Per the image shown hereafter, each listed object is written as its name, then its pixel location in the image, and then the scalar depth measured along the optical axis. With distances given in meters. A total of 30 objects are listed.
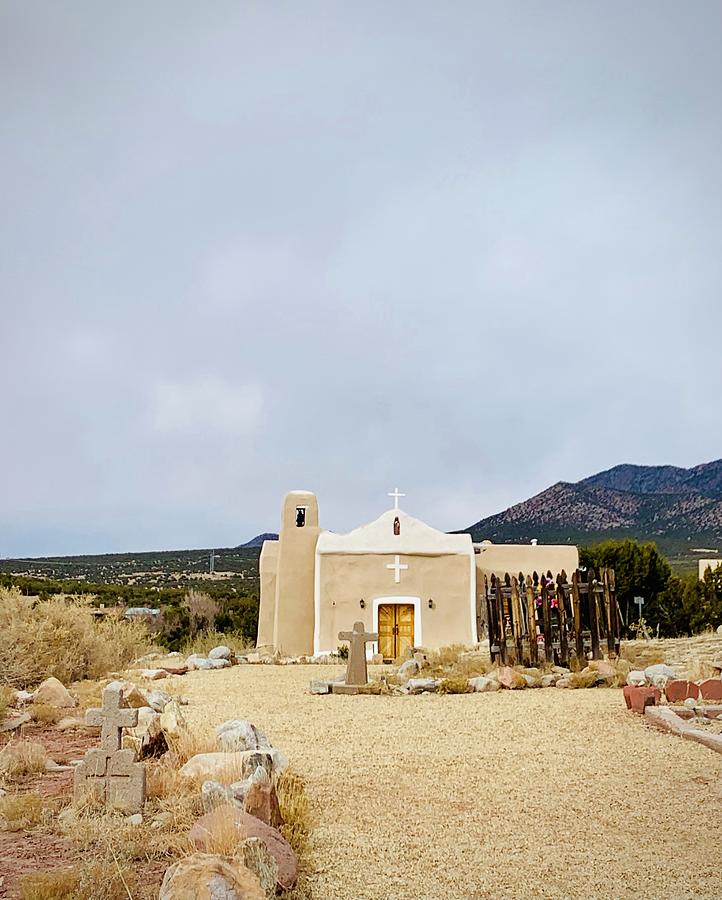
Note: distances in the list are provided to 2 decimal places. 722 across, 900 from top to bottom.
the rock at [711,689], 11.27
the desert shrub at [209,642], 23.75
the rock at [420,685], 14.10
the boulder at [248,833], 4.64
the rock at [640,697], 11.09
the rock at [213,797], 5.32
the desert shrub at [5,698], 10.37
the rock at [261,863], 4.39
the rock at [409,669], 16.09
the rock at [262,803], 5.28
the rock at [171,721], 8.84
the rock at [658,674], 12.87
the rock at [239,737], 7.36
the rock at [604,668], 14.07
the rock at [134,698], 11.14
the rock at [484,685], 14.02
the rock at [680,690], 11.48
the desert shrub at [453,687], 13.91
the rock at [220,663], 19.20
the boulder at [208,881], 3.94
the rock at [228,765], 6.34
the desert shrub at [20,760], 7.25
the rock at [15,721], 9.98
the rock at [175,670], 17.56
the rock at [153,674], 15.99
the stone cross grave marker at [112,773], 5.98
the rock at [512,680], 14.01
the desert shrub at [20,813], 5.65
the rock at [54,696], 11.64
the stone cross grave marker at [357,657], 14.60
